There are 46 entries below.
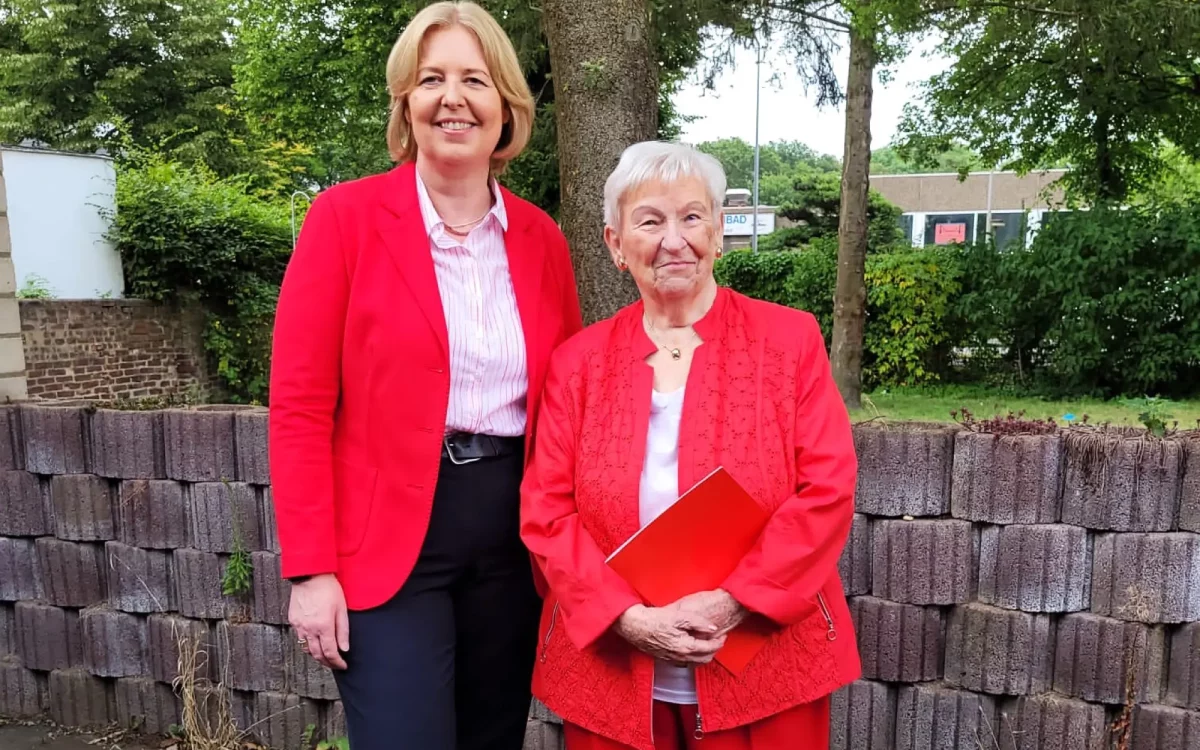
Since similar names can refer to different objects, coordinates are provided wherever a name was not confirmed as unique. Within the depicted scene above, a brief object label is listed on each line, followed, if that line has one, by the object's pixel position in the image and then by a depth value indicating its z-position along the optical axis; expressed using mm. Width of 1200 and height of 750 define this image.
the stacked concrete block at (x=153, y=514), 3453
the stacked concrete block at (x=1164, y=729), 2617
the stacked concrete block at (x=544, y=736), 3273
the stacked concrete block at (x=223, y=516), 3377
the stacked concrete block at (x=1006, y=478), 2674
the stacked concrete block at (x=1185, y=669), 2605
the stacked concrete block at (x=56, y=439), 3547
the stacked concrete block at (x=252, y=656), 3441
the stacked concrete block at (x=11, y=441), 3604
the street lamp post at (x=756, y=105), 9777
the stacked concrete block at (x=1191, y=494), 2576
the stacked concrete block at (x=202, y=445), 3383
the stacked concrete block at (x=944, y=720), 2807
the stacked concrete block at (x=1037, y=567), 2668
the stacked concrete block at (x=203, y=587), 3447
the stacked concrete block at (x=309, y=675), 3434
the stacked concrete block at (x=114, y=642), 3570
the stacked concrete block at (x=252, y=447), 3322
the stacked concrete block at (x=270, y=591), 3395
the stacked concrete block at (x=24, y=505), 3613
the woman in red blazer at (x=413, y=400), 1895
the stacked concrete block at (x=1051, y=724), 2693
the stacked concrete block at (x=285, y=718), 3471
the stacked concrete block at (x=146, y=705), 3598
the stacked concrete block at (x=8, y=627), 3725
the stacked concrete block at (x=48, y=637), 3650
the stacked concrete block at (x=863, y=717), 2910
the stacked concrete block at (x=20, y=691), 3748
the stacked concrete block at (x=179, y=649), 3449
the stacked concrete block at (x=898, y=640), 2840
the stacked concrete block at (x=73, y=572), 3590
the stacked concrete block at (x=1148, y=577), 2586
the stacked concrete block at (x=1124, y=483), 2598
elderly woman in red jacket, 1795
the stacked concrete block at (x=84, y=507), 3543
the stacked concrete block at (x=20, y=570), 3656
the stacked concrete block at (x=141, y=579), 3508
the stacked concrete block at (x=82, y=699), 3654
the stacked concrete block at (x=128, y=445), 3455
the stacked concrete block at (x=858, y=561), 2865
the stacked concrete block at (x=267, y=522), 3357
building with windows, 46375
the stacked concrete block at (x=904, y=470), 2781
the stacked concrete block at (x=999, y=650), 2723
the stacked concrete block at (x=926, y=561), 2777
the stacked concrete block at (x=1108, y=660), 2641
